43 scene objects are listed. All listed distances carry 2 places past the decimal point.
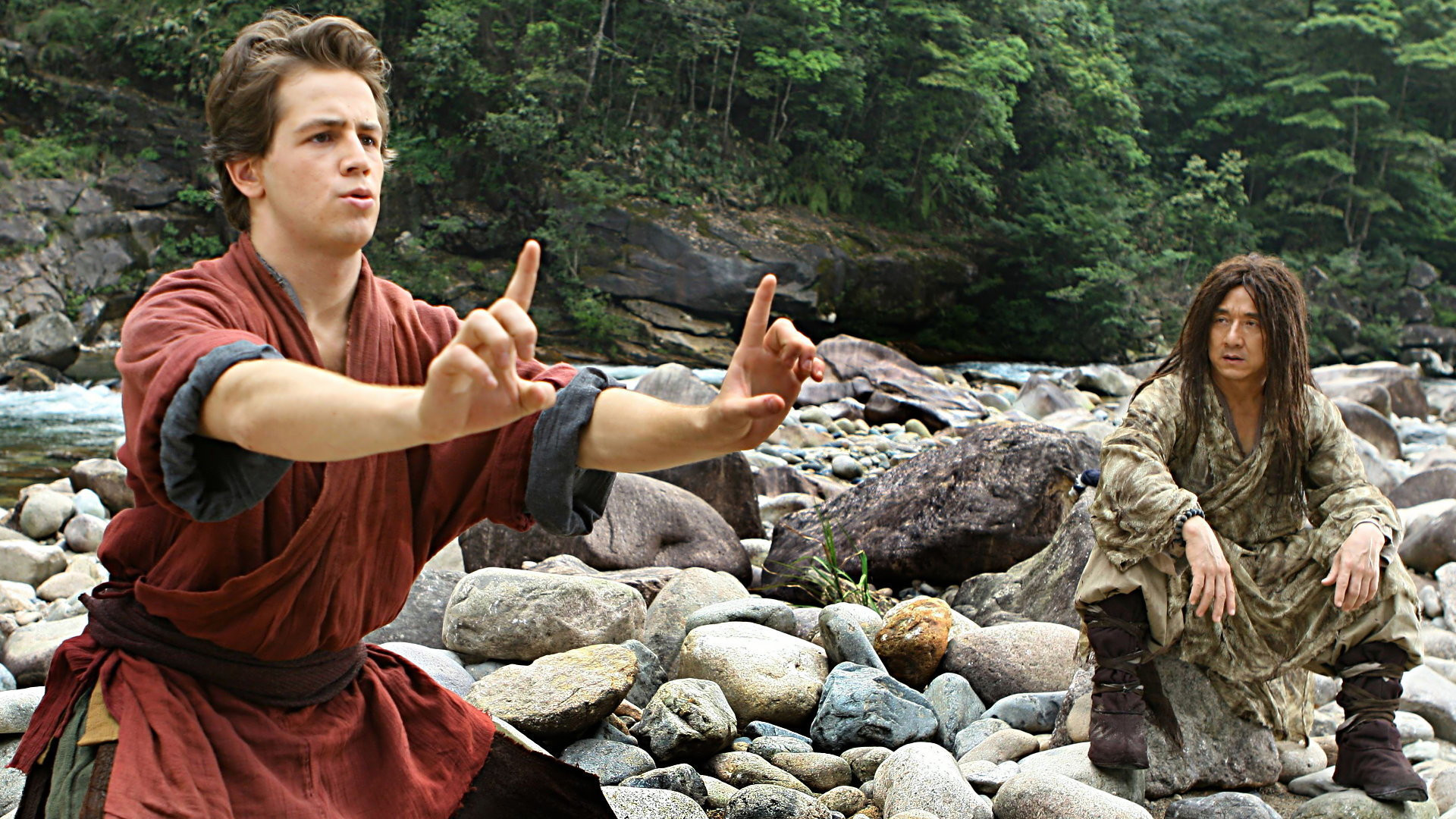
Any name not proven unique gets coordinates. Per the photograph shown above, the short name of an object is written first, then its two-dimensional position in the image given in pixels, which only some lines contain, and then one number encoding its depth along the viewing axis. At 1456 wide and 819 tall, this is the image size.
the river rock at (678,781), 2.91
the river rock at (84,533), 6.82
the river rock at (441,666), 3.56
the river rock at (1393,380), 14.34
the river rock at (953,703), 3.74
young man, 1.51
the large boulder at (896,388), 12.61
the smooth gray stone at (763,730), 3.58
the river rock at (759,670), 3.68
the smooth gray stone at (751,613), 4.25
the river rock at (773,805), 2.82
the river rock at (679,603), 4.27
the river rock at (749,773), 3.14
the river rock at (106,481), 7.64
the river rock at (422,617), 4.25
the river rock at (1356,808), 2.93
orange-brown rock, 4.04
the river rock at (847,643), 3.94
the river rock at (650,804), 2.66
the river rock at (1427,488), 7.08
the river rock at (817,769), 3.22
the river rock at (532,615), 3.92
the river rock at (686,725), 3.22
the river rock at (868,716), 3.51
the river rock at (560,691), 3.18
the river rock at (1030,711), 3.74
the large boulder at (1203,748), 3.24
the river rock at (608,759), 3.10
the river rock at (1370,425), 10.66
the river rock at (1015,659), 3.92
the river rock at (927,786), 2.94
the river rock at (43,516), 7.16
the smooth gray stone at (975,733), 3.59
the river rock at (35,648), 4.06
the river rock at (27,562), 6.01
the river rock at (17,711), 3.05
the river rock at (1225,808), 2.97
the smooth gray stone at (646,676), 3.76
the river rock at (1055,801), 2.80
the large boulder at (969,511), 5.29
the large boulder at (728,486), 6.40
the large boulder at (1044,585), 4.59
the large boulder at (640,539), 5.38
